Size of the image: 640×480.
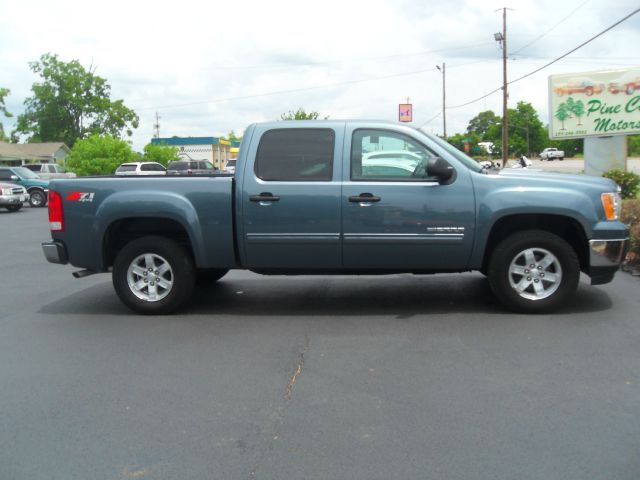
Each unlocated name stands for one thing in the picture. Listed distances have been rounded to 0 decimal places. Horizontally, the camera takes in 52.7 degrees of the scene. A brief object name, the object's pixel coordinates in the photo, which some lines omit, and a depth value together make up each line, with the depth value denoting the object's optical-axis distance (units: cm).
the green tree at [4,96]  6900
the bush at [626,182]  1470
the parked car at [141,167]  3506
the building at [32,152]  6904
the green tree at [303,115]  5344
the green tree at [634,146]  9856
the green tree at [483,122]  13440
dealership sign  2017
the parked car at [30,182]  2820
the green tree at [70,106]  7988
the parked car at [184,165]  3562
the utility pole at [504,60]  4012
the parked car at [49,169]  3915
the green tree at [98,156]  4672
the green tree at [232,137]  10994
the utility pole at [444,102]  5826
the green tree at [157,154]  5106
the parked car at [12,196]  2492
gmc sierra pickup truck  638
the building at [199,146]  7188
